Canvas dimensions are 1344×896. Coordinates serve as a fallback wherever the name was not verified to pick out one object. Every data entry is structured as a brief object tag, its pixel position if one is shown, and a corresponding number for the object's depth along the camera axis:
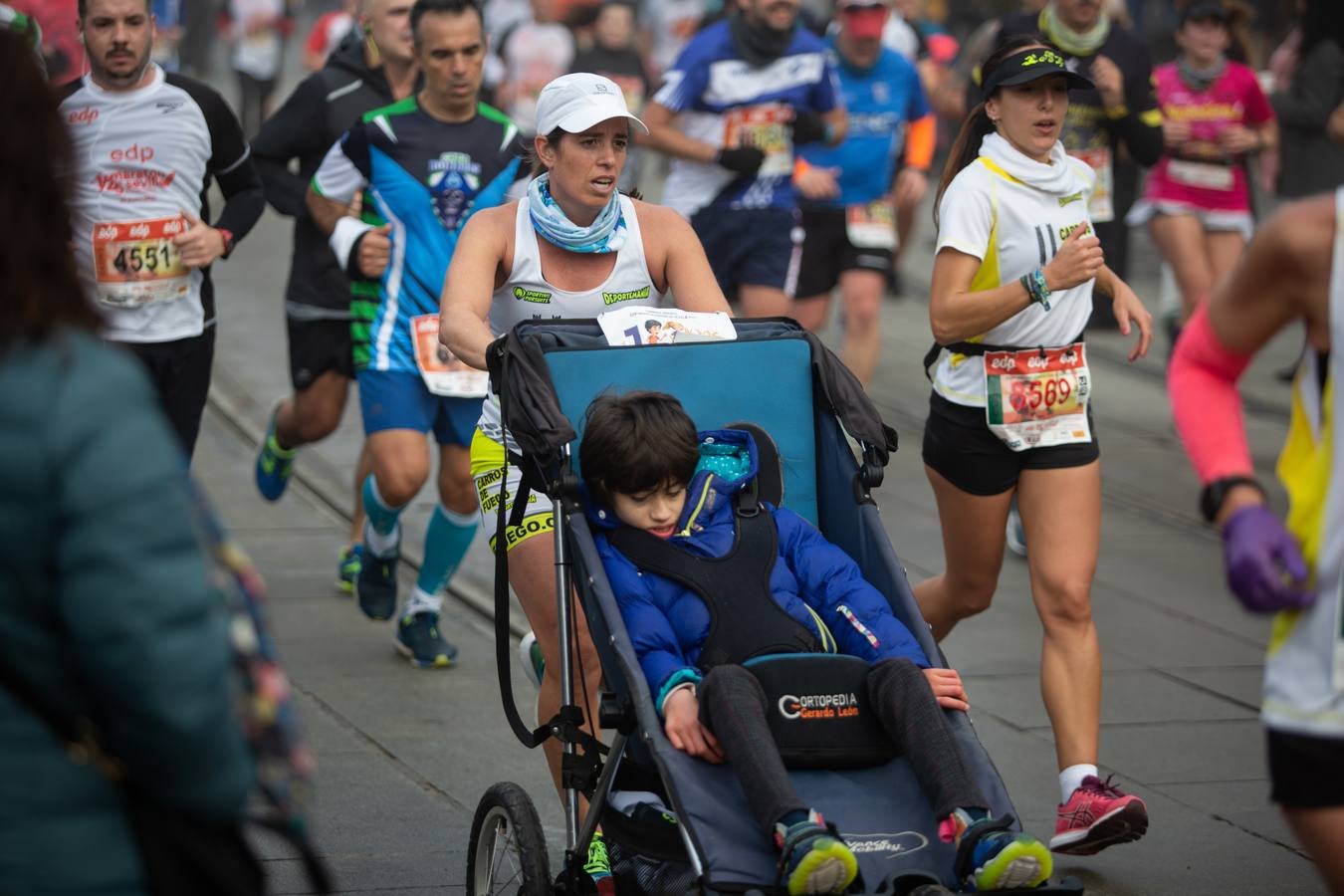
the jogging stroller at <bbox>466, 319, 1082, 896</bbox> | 7.76
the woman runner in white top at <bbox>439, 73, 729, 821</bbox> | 10.12
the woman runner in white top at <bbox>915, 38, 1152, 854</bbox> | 10.75
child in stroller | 7.54
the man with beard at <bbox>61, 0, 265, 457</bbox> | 12.93
